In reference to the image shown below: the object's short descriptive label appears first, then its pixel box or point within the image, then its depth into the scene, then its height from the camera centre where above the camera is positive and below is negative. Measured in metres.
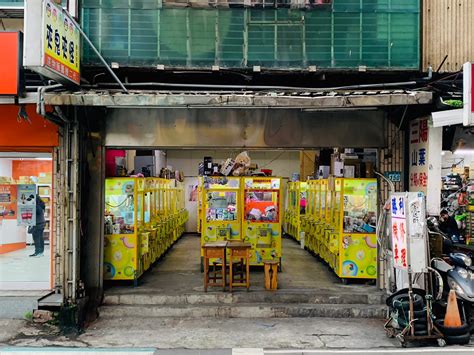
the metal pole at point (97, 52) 8.22 +2.43
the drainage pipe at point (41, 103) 7.51 +1.29
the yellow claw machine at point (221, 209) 12.12 -0.69
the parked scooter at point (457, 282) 7.68 -1.67
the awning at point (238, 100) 7.55 +1.37
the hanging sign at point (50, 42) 6.73 +2.18
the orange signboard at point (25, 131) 8.90 +0.98
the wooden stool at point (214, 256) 9.67 -1.57
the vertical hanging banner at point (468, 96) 7.14 +1.37
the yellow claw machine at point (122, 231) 10.18 -1.09
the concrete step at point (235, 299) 9.22 -2.32
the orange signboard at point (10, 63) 7.68 +1.99
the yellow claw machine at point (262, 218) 12.02 -0.91
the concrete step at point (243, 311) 8.94 -2.49
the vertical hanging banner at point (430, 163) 8.48 +0.39
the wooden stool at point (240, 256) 9.67 -1.59
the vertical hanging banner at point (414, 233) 7.32 -0.78
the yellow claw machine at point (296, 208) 18.36 -1.02
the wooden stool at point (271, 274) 9.70 -1.91
